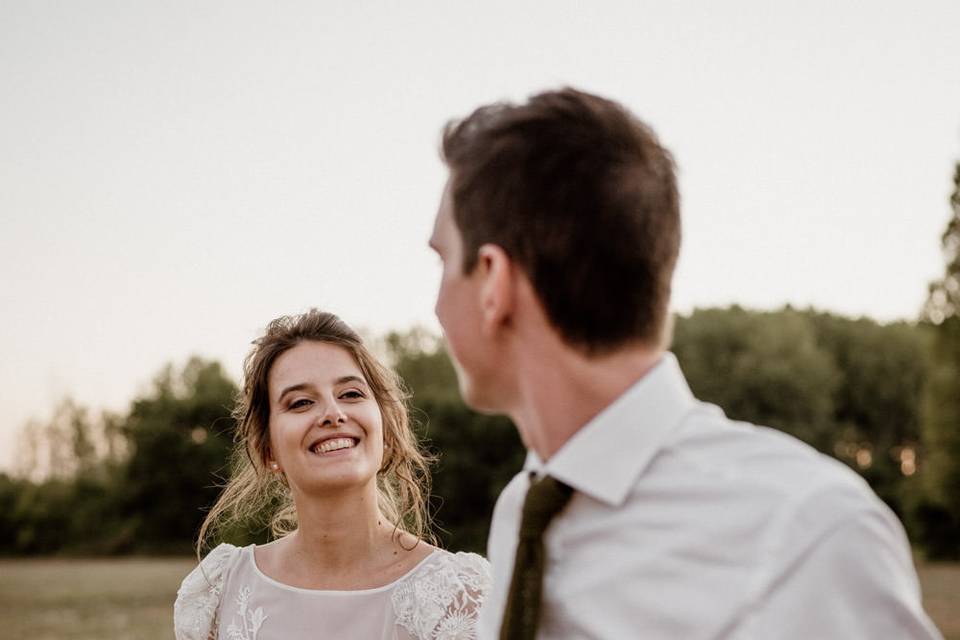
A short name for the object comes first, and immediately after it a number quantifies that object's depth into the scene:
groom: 0.75
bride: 1.53
